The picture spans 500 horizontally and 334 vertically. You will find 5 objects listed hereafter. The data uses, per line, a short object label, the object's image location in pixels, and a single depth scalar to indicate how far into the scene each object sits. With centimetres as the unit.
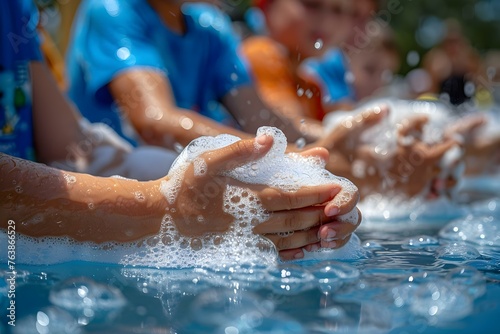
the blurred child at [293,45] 188
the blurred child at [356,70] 318
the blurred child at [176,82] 135
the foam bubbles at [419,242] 105
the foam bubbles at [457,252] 98
